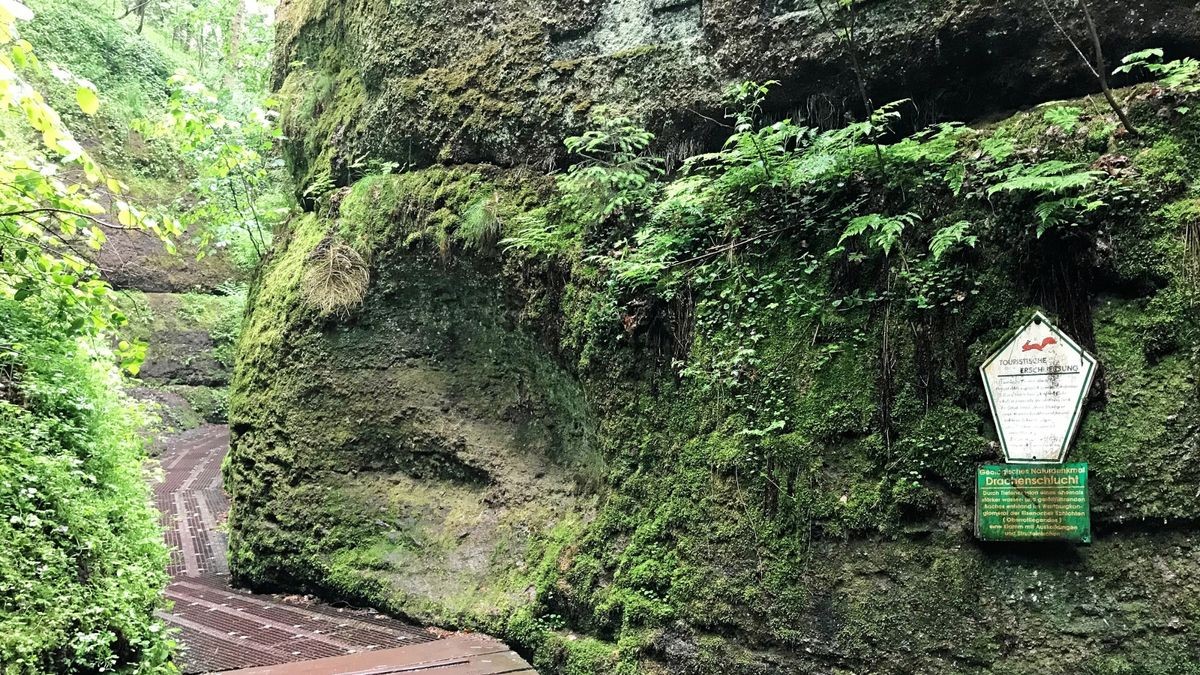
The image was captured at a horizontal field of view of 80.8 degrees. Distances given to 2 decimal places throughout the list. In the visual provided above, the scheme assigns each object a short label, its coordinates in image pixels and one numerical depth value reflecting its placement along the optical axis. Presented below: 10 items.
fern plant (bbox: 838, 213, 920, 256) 4.26
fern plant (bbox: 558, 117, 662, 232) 5.92
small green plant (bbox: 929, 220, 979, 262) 4.13
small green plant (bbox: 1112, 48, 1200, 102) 3.88
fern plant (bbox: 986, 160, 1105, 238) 3.85
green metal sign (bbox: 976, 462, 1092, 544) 3.64
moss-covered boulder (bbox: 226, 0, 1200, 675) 3.79
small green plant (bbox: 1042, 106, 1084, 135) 4.09
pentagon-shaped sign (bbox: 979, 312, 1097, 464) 3.77
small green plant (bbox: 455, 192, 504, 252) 6.86
